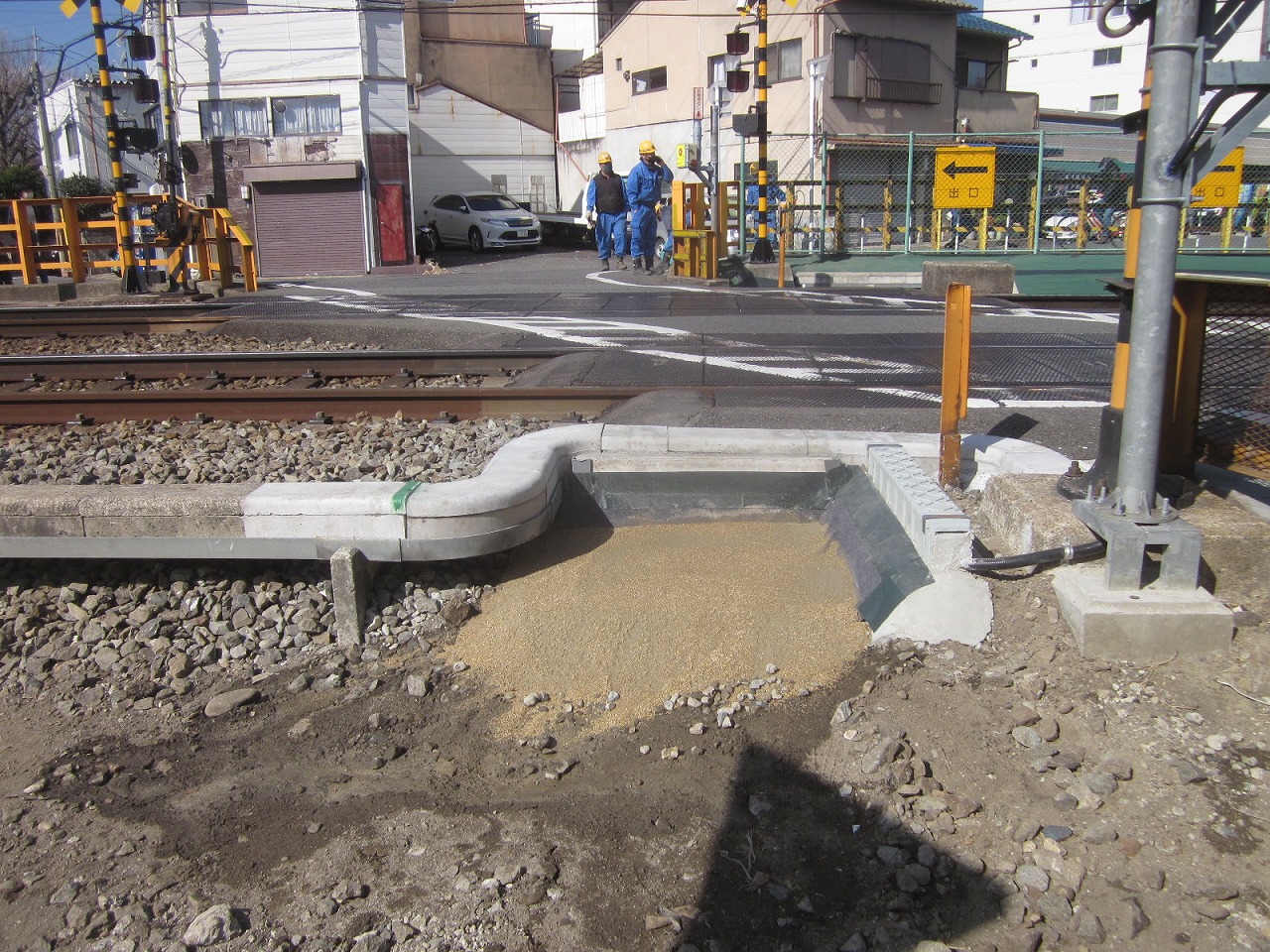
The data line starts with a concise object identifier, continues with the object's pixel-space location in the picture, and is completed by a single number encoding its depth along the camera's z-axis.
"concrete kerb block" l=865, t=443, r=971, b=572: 3.91
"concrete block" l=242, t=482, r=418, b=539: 4.25
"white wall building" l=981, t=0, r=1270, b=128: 50.81
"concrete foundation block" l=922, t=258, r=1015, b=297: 14.35
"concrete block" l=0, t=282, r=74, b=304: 16.58
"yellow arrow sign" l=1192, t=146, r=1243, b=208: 16.83
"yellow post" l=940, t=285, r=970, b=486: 4.84
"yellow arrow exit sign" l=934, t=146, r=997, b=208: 17.75
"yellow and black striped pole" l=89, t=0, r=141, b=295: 16.84
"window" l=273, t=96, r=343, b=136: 27.06
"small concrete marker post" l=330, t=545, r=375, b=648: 4.23
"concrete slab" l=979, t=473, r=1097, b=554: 3.89
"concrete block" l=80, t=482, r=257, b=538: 4.36
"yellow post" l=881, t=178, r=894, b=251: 20.00
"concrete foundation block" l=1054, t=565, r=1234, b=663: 3.43
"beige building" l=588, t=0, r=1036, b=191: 30.58
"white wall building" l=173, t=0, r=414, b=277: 26.72
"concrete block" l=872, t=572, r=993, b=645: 3.75
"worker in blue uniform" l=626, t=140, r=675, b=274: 17.61
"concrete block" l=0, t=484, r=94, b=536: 4.41
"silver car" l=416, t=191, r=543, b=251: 30.92
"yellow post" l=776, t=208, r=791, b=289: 15.99
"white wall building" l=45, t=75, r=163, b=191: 35.25
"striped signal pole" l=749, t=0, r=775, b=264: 17.59
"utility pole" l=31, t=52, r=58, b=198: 32.35
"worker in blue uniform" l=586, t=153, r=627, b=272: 18.66
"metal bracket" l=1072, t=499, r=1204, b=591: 3.46
